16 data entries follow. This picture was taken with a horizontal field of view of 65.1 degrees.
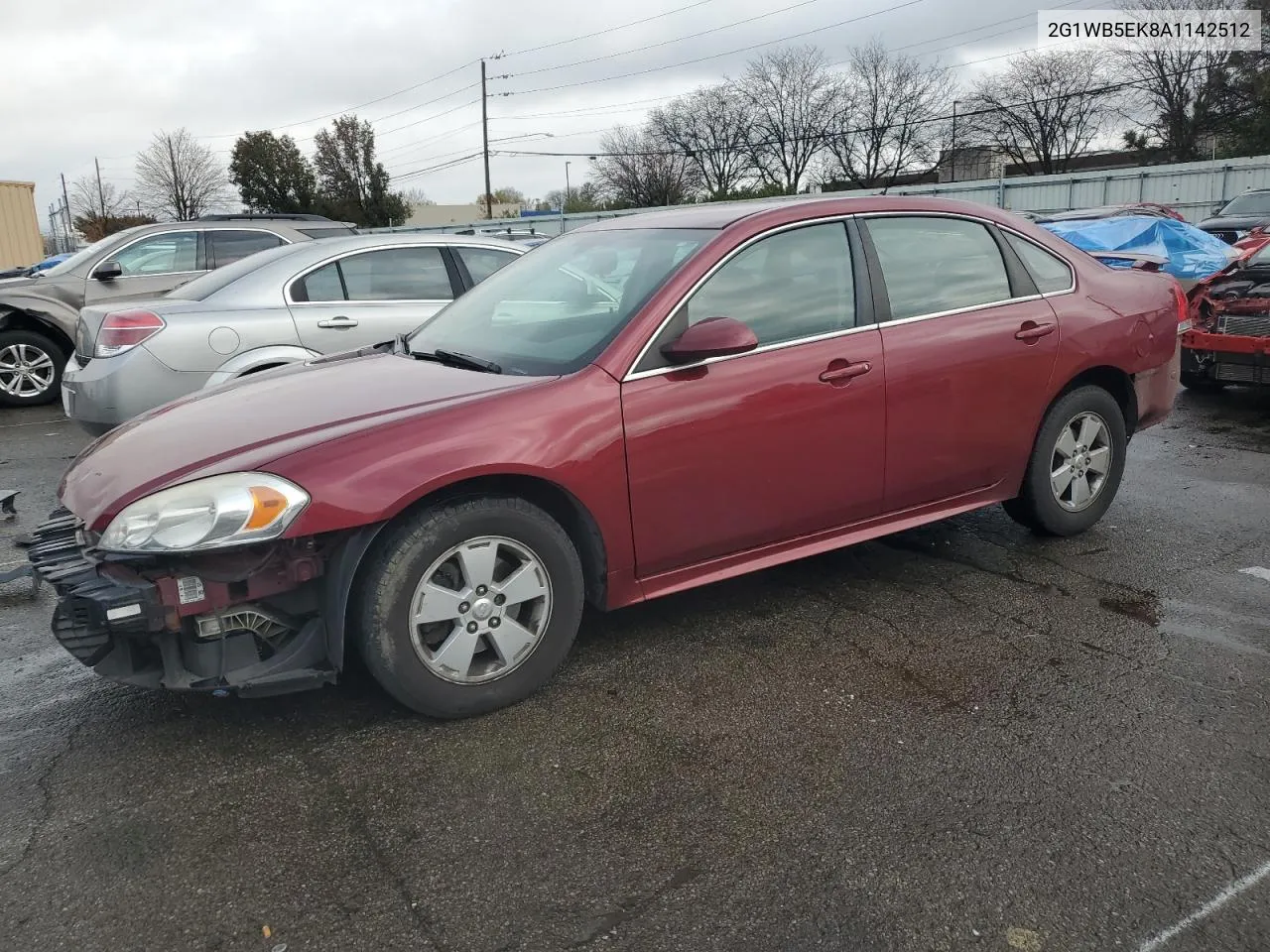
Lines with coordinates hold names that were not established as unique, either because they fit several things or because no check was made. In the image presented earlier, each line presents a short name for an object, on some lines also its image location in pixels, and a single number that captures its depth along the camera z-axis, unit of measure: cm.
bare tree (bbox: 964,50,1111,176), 6166
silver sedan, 616
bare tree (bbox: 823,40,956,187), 6762
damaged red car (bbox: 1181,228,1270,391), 779
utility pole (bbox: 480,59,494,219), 5488
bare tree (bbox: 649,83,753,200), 7381
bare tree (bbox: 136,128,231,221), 6931
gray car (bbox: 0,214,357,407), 988
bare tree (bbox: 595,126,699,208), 7375
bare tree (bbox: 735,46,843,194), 7156
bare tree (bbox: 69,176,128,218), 7444
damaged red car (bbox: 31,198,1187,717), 297
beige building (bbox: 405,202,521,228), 8569
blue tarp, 1341
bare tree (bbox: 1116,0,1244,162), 4912
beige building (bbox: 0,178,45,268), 2582
